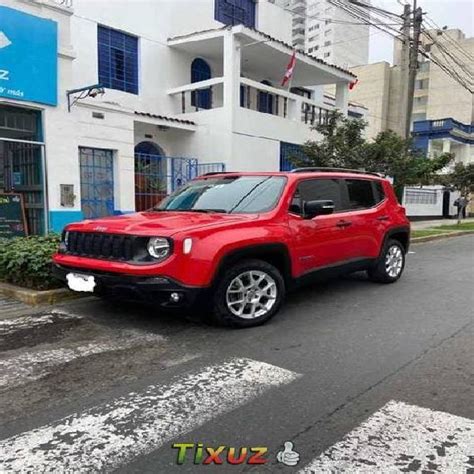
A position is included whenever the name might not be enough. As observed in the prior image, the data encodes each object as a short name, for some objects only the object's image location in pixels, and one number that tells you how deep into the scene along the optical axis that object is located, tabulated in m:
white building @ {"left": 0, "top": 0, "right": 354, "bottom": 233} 10.23
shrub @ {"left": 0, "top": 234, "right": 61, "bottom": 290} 6.41
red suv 4.86
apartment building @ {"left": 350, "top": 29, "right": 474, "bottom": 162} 58.50
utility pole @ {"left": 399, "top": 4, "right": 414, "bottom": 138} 17.25
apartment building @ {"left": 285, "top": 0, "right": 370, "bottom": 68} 62.00
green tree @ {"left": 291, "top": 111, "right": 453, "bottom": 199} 12.73
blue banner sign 9.53
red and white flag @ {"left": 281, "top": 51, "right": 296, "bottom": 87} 15.98
